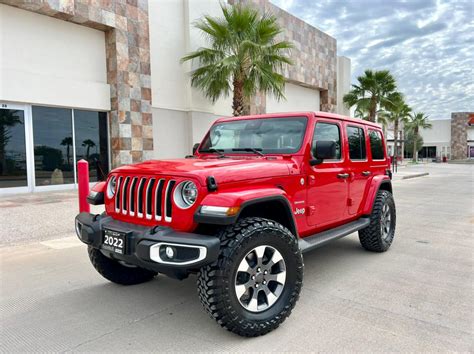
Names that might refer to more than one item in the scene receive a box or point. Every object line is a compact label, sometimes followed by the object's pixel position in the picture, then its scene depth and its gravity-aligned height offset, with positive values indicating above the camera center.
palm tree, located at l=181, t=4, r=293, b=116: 13.41 +3.71
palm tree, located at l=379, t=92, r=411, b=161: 26.08 +3.97
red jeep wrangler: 2.70 -0.52
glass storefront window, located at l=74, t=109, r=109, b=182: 12.88 +0.57
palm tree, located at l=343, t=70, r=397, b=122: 25.42 +4.49
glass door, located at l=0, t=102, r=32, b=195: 11.06 +0.27
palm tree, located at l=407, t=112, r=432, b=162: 56.66 +4.59
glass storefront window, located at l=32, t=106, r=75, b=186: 11.85 +0.37
